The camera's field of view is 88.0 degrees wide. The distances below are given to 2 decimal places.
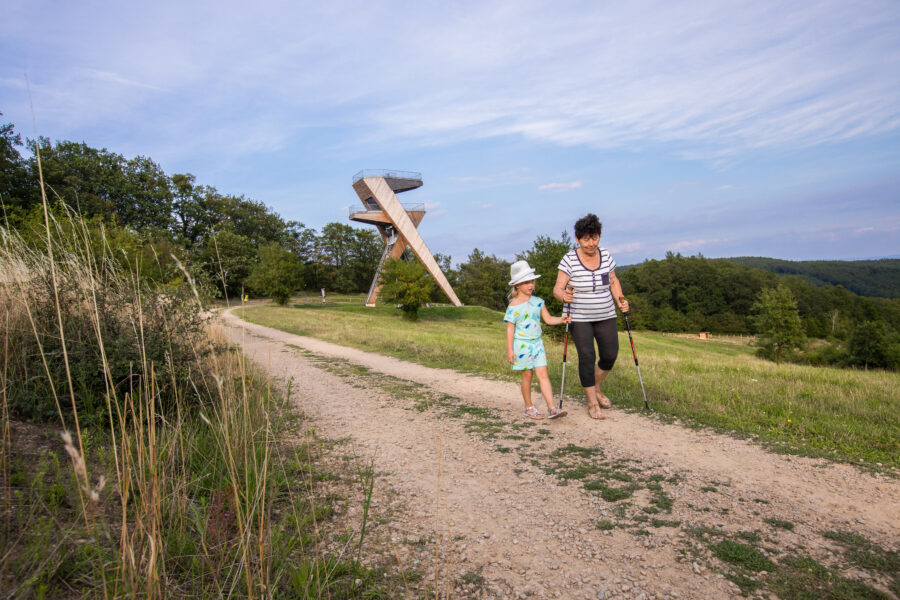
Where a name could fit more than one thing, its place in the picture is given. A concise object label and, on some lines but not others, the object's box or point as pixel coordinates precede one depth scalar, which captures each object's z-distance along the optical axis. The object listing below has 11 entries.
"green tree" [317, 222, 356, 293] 75.12
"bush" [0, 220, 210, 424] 4.38
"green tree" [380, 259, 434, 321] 42.50
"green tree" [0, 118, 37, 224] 33.83
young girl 5.94
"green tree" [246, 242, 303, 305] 48.03
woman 5.99
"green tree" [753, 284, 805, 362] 45.25
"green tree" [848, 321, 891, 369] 44.19
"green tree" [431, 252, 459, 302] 88.05
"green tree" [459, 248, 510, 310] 81.94
